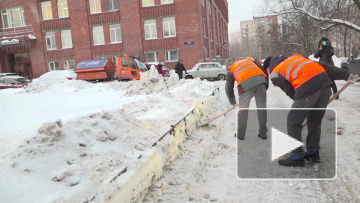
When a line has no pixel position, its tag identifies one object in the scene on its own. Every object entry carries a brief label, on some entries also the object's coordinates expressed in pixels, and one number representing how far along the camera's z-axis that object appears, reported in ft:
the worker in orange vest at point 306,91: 9.93
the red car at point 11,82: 52.13
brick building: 75.82
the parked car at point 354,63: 37.24
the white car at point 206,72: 59.98
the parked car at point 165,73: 55.47
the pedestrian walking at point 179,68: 49.08
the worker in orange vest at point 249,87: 13.61
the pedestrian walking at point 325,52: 21.56
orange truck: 47.47
